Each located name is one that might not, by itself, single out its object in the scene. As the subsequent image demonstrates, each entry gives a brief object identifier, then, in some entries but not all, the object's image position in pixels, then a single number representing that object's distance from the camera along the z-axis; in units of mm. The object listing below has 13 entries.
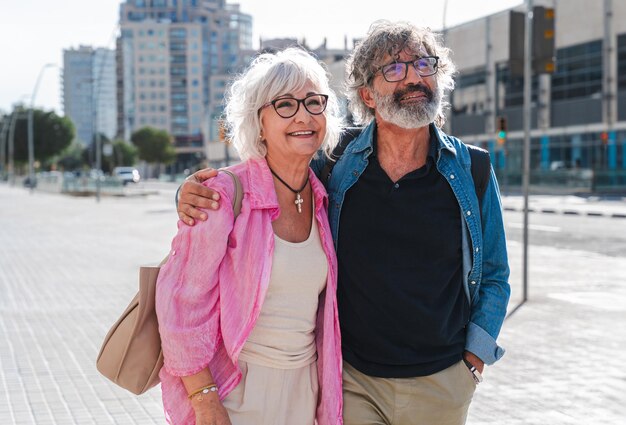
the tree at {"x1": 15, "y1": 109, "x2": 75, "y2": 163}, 106500
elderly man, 3061
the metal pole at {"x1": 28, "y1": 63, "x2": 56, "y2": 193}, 66812
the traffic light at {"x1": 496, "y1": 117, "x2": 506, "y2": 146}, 35156
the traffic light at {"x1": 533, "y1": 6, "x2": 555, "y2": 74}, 10680
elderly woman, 2758
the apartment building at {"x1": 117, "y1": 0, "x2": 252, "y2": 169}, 183125
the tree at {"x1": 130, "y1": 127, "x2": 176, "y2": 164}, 135875
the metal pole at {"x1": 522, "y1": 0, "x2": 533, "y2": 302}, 10500
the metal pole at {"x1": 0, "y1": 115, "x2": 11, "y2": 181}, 112288
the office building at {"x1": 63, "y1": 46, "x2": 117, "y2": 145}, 50500
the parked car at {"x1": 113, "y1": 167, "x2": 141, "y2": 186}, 83988
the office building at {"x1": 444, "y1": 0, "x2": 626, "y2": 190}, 48875
